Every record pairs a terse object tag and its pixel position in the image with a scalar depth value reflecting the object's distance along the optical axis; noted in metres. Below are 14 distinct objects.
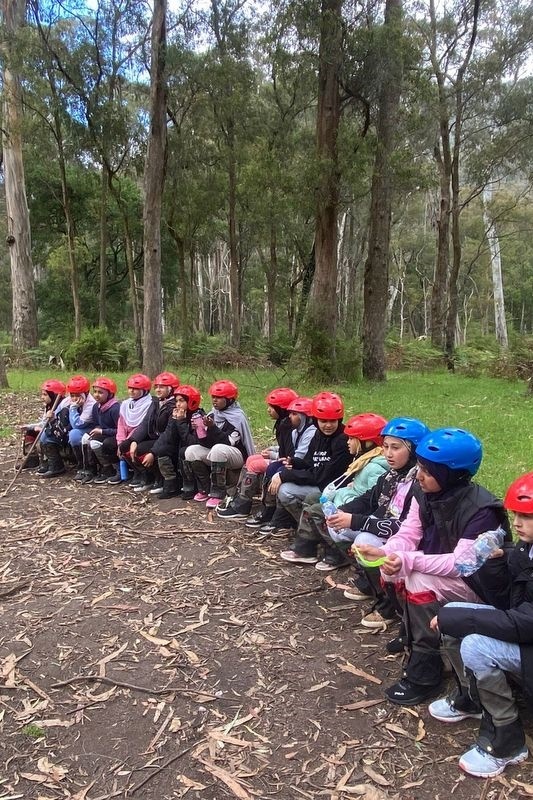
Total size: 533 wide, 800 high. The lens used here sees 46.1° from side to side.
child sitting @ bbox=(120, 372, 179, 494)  6.78
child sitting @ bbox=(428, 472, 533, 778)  2.66
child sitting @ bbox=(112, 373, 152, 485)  6.96
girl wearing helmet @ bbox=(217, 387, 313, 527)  5.66
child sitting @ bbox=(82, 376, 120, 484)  7.13
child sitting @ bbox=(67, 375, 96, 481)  7.36
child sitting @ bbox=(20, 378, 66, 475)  7.71
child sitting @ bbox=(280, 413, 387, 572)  4.50
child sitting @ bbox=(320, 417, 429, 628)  3.92
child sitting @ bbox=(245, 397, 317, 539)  5.39
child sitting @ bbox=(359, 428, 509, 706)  3.14
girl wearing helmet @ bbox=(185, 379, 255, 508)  6.25
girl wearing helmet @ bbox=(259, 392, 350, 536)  5.03
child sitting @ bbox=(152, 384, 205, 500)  6.51
